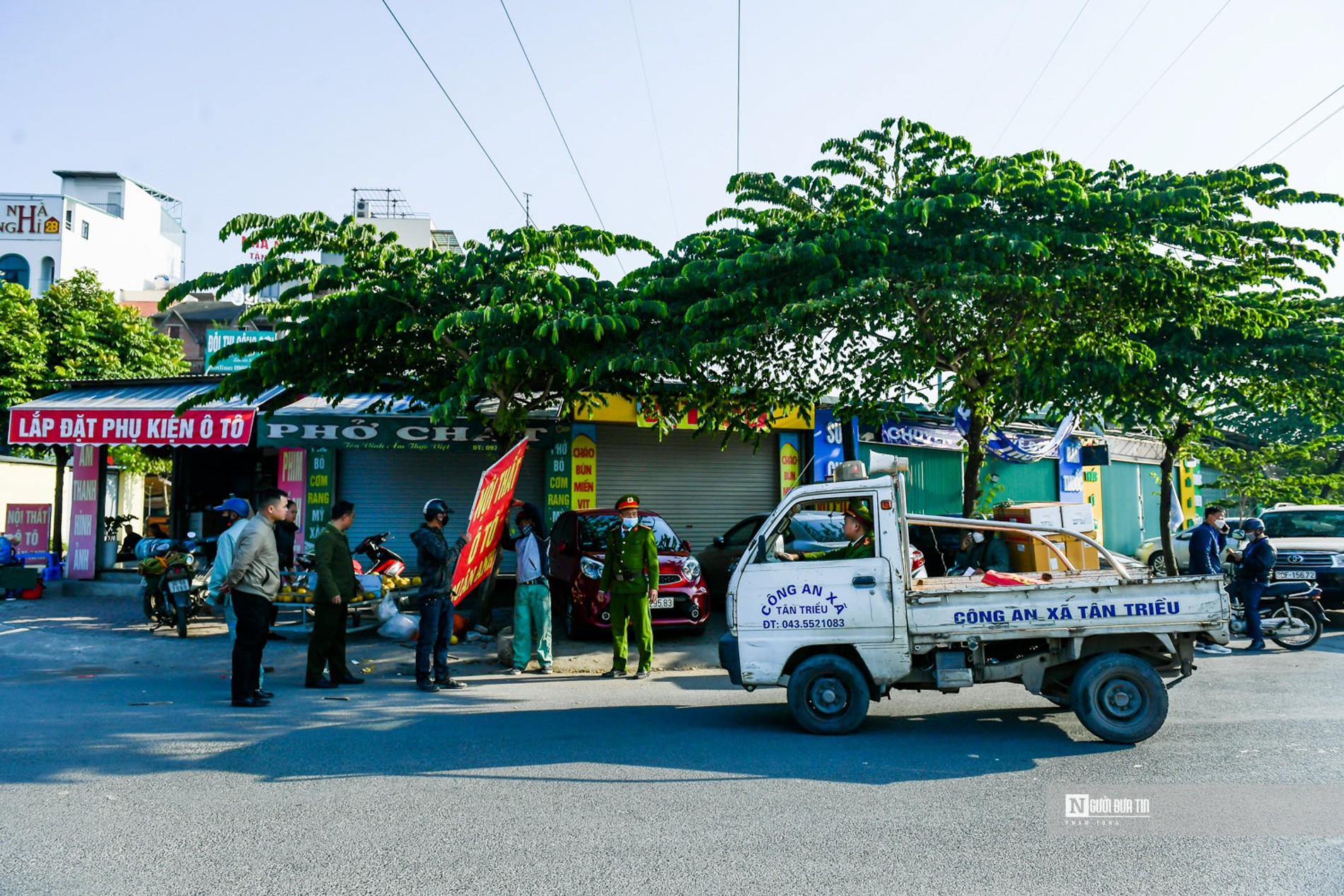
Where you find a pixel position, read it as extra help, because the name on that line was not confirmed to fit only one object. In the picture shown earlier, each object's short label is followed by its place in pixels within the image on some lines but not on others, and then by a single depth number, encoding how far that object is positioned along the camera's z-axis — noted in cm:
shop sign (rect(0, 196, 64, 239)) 4812
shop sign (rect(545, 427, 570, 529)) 1766
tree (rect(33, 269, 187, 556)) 2769
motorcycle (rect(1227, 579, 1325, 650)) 1178
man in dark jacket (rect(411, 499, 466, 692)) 939
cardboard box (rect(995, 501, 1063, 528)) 1398
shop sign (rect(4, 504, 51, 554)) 1698
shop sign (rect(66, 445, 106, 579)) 1698
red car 1164
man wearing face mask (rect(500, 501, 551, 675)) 1015
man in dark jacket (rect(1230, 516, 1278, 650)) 1173
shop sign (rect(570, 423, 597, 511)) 1778
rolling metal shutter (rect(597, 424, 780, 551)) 1834
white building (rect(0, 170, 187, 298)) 4812
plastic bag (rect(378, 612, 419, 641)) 1201
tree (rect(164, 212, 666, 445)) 1050
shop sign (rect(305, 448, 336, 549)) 1731
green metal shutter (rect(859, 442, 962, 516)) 2028
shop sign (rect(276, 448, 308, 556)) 1727
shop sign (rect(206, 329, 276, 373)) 2578
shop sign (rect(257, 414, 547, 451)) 1645
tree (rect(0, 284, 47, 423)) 2467
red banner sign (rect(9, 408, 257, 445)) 1577
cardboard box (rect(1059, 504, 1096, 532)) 1434
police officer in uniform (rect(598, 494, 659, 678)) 983
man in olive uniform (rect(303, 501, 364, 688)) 920
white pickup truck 678
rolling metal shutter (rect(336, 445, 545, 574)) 1778
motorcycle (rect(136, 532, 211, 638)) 1252
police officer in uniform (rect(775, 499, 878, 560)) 727
